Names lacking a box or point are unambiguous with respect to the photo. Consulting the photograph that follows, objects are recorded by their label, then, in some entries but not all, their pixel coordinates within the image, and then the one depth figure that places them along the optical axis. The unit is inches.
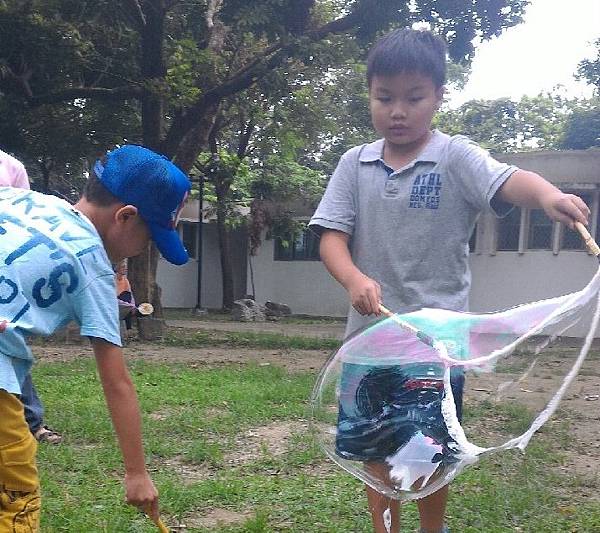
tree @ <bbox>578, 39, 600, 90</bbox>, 603.1
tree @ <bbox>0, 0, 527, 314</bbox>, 350.3
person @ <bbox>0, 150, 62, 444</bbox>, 118.1
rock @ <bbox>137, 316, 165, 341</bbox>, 395.5
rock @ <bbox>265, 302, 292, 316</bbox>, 691.2
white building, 487.5
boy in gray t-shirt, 86.6
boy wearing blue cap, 71.6
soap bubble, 79.0
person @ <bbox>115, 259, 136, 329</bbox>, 306.3
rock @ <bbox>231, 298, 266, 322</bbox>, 633.6
